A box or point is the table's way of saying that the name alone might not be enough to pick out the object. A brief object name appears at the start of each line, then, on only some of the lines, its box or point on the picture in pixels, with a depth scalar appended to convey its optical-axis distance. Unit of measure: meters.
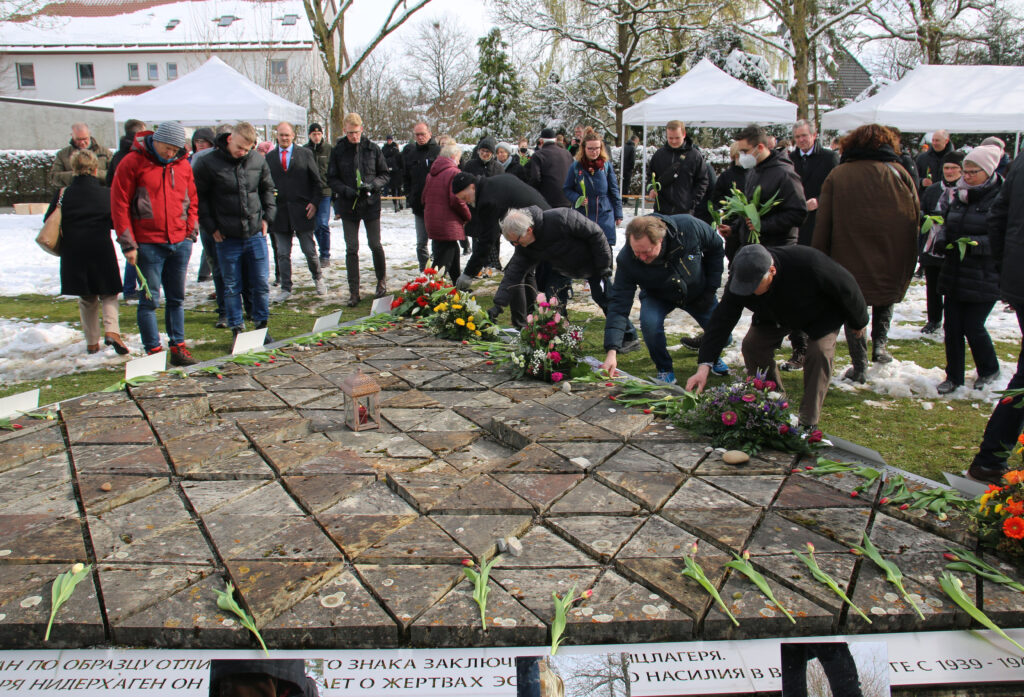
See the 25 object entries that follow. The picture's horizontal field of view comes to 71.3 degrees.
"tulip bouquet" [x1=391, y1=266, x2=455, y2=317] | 6.52
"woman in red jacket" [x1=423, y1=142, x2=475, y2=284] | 7.00
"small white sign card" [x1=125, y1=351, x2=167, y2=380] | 4.74
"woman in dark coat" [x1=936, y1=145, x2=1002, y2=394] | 4.61
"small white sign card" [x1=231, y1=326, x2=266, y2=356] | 5.41
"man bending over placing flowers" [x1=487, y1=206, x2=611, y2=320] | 5.09
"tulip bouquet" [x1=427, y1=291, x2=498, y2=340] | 5.95
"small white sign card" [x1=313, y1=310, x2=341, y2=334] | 6.17
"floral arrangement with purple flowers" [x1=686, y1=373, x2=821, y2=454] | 3.61
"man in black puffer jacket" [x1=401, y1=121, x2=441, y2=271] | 8.62
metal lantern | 3.90
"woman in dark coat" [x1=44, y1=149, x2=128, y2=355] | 5.66
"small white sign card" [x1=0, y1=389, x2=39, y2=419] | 4.16
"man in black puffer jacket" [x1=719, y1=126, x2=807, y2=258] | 5.25
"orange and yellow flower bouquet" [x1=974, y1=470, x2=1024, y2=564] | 2.59
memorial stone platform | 2.37
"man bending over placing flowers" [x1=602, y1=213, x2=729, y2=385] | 4.45
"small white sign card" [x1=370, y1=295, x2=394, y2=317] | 6.84
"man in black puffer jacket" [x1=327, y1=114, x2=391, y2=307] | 7.66
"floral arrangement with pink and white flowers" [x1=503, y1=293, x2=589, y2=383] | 4.82
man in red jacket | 5.29
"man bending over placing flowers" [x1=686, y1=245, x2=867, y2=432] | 3.62
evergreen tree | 25.94
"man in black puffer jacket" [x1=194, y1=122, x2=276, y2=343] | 5.98
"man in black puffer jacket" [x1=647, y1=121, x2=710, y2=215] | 7.37
